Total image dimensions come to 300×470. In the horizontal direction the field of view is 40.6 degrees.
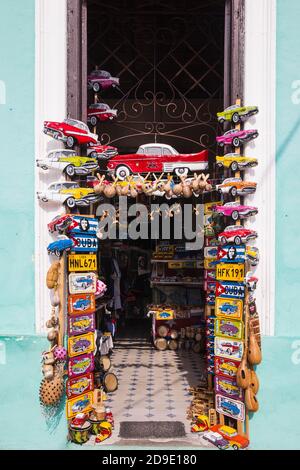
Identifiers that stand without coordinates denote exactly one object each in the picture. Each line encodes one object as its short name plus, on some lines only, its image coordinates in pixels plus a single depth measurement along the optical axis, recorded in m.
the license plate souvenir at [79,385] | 5.02
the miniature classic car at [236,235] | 4.89
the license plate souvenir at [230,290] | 4.91
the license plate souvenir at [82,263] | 5.05
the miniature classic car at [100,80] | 6.15
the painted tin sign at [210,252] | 6.31
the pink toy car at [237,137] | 5.02
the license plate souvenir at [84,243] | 5.09
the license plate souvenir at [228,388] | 4.94
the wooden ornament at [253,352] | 4.74
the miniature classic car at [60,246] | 4.79
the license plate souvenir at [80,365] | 5.02
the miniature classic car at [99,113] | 6.03
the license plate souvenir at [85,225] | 5.07
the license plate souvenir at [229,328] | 4.90
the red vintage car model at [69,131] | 4.95
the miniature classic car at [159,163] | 5.83
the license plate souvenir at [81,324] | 5.02
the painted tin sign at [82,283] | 5.04
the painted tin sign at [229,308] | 4.92
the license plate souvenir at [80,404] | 5.02
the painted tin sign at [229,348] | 4.91
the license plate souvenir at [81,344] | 5.00
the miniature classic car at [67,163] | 5.04
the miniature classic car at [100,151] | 5.60
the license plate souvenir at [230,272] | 4.94
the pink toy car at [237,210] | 5.00
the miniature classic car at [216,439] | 4.83
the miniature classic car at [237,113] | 5.01
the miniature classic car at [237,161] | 5.04
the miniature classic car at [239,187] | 5.02
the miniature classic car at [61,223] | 4.84
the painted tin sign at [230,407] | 4.91
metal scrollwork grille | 7.11
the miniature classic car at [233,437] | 4.83
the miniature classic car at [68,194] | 5.02
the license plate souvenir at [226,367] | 4.97
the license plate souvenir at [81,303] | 5.01
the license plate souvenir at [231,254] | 4.92
